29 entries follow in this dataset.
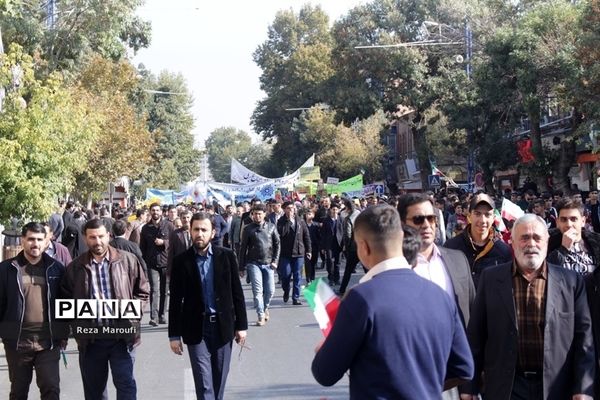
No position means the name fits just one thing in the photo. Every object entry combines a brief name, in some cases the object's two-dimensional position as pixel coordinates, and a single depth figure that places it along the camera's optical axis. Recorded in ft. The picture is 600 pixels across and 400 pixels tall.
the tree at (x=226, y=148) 515.91
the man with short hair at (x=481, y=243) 23.53
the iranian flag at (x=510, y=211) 37.60
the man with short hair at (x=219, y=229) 66.58
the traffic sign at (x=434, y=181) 154.10
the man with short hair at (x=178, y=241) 46.24
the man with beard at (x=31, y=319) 25.44
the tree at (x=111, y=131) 123.44
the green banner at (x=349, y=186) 139.03
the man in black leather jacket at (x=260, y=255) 49.78
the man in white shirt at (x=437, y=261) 19.12
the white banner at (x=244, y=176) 141.80
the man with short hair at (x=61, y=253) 34.27
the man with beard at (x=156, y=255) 49.67
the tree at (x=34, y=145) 45.09
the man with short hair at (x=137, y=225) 56.59
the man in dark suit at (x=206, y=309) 25.35
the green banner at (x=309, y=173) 160.79
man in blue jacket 12.84
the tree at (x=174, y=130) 269.64
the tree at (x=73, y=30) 108.88
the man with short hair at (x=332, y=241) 68.23
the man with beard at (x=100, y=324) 25.55
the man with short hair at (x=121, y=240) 41.39
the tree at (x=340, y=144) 236.22
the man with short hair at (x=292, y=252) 56.75
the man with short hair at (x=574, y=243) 24.75
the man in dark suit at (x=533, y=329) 18.17
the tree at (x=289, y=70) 248.52
